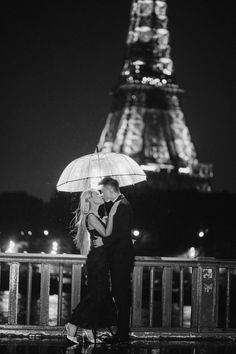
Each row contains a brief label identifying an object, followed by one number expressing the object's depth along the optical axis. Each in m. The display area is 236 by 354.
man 11.92
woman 11.96
